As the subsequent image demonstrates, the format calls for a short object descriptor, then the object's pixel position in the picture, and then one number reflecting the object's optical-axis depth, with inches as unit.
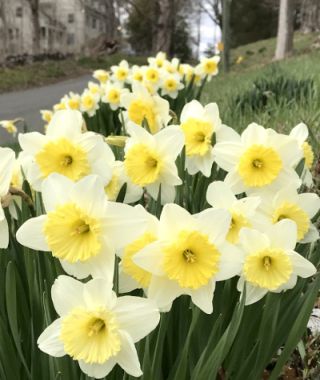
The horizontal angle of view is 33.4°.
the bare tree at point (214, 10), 1366.9
